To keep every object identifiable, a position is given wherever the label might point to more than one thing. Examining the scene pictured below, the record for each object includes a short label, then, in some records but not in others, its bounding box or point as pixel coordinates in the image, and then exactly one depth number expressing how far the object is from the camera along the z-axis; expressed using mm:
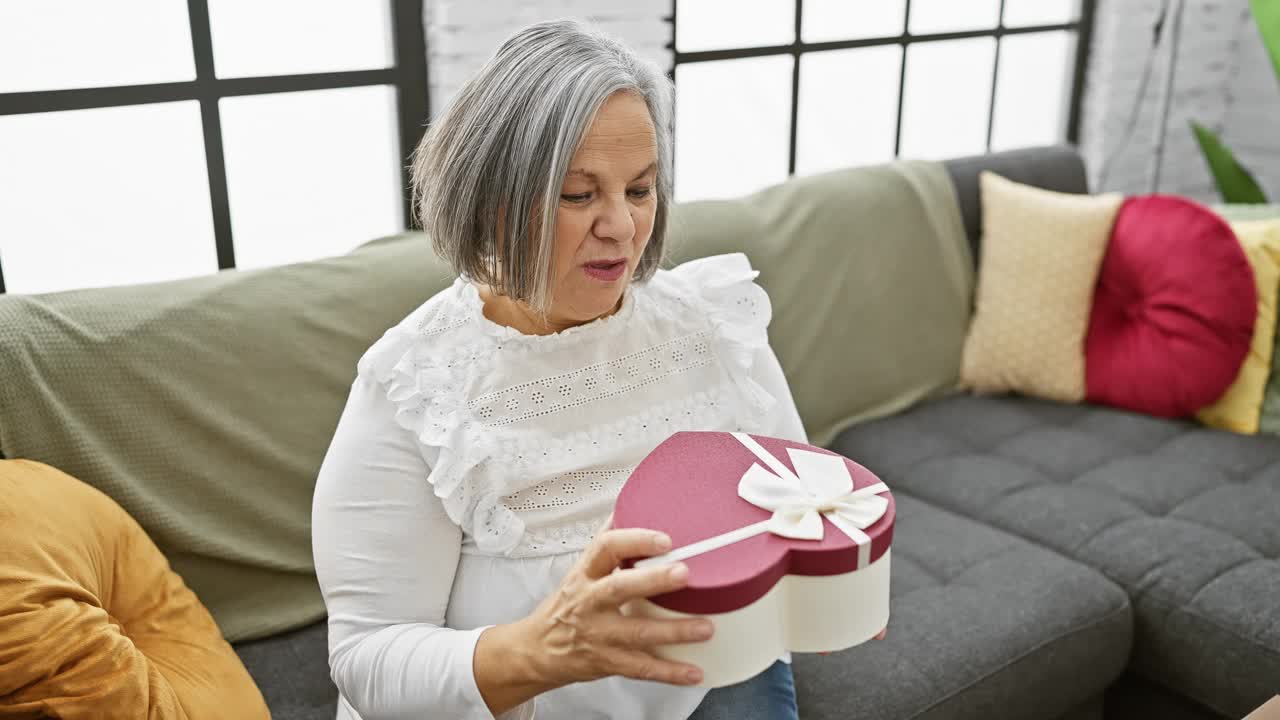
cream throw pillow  2406
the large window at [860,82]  2834
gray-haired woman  1152
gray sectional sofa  1590
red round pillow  2287
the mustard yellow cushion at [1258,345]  2314
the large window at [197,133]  1904
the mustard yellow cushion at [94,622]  1162
